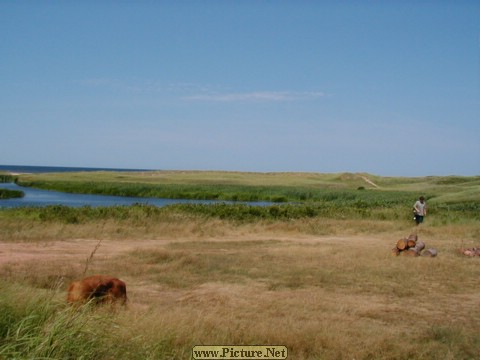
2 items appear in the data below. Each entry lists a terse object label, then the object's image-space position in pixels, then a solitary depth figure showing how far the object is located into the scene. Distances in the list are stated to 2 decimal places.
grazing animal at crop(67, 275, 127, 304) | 7.37
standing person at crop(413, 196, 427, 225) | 22.60
